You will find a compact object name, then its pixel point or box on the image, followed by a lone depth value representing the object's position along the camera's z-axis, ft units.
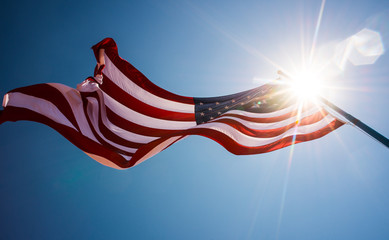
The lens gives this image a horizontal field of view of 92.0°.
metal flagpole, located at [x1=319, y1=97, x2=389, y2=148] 11.49
